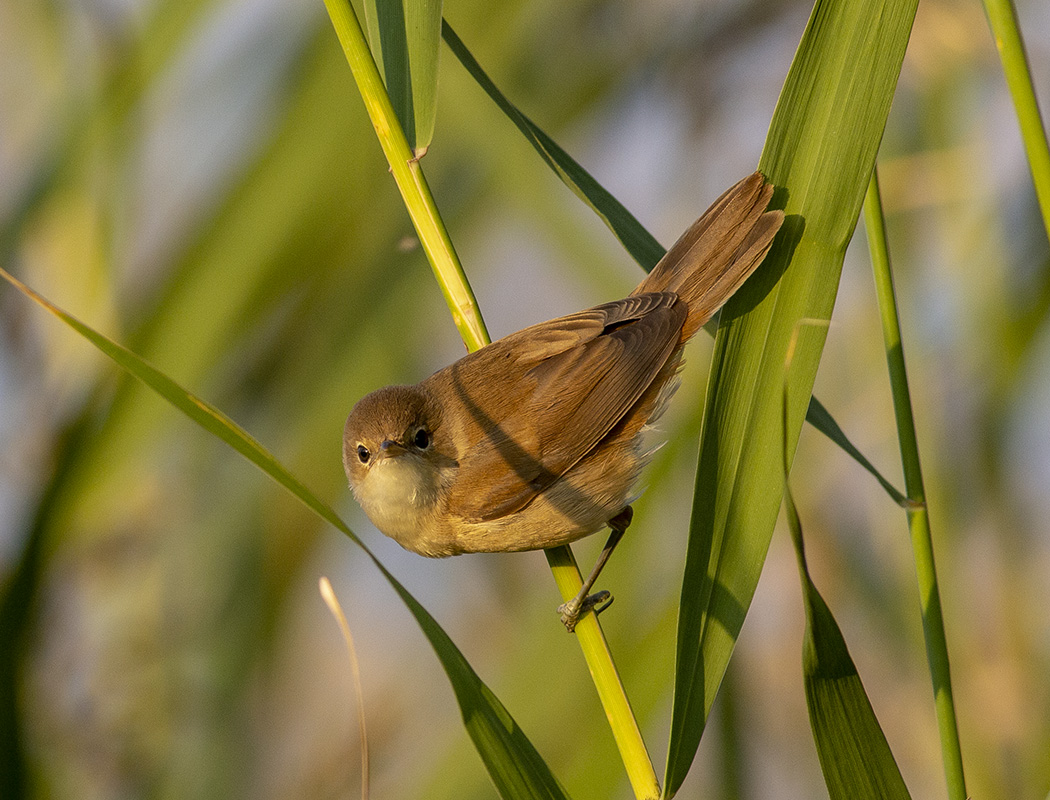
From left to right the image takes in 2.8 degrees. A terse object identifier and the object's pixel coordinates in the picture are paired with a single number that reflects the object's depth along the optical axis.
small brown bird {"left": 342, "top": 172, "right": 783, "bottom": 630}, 4.39
